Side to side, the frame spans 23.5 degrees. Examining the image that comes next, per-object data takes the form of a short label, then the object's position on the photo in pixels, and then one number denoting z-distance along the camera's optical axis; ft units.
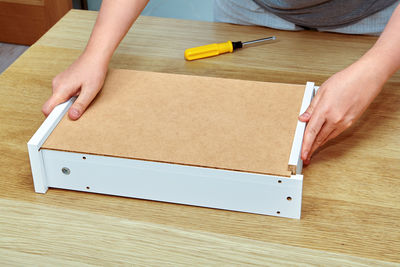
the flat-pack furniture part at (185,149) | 4.45
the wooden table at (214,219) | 4.34
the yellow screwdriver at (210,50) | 5.56
